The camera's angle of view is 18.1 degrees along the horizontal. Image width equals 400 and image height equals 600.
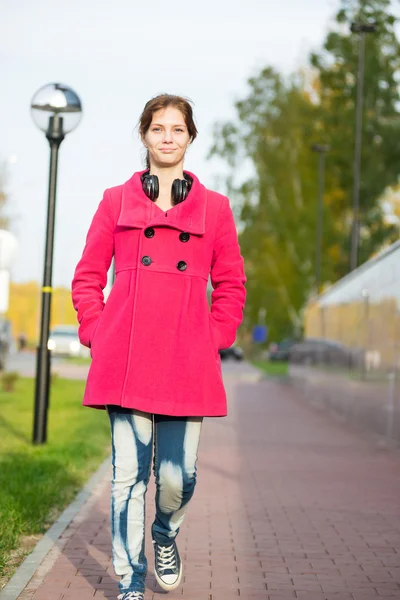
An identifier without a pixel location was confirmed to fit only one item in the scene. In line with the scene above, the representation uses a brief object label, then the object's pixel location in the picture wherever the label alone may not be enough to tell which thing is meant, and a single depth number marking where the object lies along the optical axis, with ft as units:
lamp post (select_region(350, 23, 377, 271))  110.42
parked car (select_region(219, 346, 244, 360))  238.07
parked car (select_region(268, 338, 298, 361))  214.07
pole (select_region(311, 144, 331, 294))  159.63
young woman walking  15.11
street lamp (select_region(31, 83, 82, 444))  37.40
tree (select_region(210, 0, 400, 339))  160.66
